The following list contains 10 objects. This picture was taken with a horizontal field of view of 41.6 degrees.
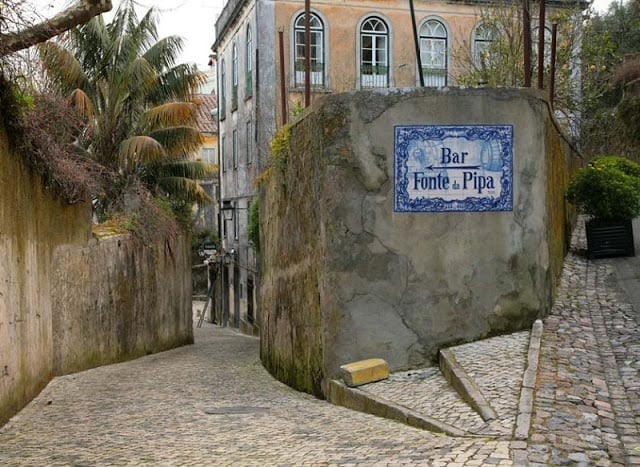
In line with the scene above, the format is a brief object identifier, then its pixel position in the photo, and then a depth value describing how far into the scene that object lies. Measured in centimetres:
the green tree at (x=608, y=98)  2341
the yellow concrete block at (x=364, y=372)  916
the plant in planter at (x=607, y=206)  1371
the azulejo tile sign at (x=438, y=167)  962
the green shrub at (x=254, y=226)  2441
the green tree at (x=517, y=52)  1980
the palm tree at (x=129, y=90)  2131
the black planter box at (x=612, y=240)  1388
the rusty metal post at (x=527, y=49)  1091
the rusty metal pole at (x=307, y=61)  1420
